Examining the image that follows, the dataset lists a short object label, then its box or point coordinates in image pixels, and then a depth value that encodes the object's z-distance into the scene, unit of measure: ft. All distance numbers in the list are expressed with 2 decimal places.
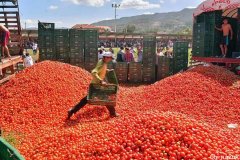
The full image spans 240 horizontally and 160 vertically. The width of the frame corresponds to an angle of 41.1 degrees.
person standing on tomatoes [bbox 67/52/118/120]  27.37
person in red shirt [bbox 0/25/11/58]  36.50
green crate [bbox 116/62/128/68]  52.54
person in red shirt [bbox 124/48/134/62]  55.36
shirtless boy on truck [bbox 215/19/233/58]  47.60
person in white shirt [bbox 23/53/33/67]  48.85
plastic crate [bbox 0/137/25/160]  12.86
